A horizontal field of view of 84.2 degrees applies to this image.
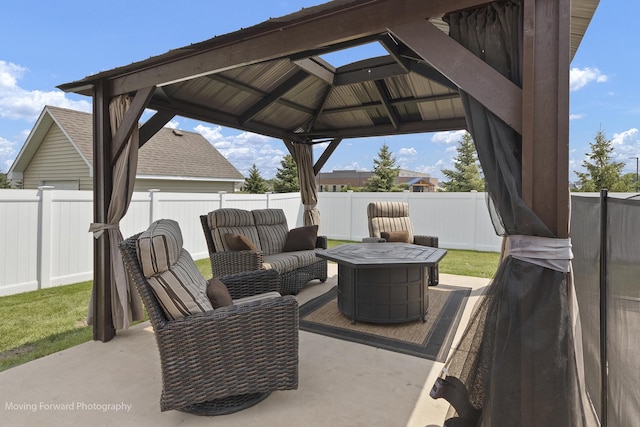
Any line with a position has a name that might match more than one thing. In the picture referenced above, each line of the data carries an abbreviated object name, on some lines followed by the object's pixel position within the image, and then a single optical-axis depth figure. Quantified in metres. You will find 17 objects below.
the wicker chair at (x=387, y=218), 6.20
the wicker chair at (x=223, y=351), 2.16
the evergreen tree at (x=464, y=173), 19.33
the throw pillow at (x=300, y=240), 5.56
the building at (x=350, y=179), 31.77
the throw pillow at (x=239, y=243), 4.58
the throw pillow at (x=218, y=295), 2.56
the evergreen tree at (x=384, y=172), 20.44
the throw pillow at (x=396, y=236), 5.80
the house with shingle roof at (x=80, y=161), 10.12
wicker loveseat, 4.55
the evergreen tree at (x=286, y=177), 20.42
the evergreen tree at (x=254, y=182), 20.27
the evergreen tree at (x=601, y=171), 15.09
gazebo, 1.70
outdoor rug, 3.20
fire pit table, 3.66
